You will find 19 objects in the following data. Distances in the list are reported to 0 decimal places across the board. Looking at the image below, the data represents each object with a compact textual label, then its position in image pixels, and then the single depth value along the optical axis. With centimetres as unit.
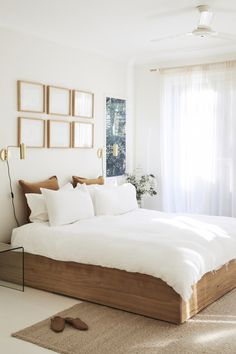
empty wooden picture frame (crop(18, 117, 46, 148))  487
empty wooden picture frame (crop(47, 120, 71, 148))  521
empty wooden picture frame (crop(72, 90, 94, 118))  550
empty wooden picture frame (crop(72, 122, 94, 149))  554
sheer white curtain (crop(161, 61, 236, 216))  572
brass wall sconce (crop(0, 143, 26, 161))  468
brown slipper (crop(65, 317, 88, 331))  324
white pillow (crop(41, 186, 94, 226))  444
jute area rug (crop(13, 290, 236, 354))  297
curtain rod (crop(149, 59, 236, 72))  564
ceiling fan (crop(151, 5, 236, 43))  403
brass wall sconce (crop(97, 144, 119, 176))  593
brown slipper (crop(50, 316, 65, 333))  321
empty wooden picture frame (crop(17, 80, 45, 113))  483
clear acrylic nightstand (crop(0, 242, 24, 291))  426
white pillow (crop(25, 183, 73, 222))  461
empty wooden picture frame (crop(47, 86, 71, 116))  517
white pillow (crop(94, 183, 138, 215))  499
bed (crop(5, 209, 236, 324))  341
